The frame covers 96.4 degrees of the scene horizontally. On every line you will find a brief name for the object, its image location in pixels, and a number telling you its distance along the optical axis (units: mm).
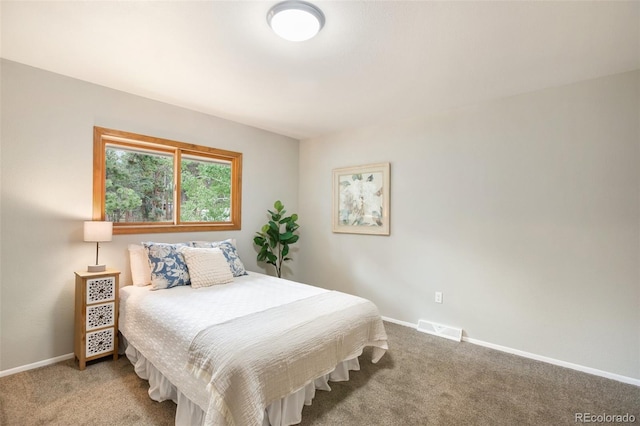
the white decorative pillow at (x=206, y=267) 2682
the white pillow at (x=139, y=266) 2688
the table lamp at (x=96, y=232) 2395
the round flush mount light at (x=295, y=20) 1604
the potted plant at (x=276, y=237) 3930
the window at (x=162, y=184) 2819
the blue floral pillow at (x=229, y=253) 3104
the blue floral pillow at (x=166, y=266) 2576
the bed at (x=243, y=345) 1476
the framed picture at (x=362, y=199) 3640
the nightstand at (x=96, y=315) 2326
